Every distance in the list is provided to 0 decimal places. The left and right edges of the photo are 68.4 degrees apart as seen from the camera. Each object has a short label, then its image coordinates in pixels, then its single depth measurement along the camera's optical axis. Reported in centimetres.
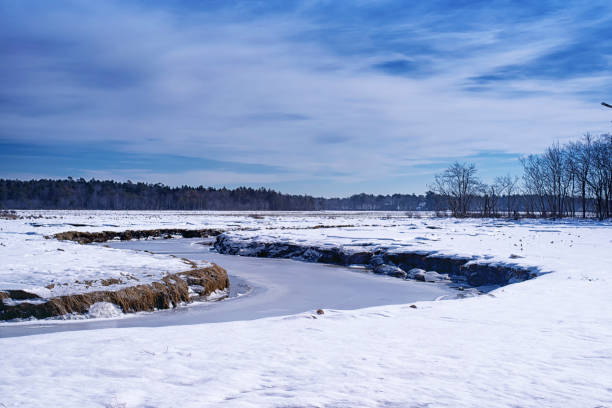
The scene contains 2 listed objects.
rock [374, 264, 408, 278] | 1589
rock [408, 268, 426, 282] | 1473
